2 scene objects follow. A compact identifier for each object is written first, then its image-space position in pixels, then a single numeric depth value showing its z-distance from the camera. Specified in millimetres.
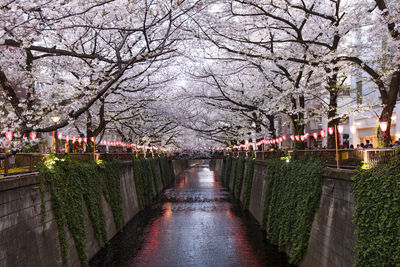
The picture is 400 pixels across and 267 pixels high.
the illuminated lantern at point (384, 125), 12884
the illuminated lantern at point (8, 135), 11922
